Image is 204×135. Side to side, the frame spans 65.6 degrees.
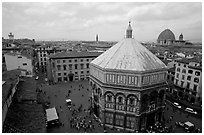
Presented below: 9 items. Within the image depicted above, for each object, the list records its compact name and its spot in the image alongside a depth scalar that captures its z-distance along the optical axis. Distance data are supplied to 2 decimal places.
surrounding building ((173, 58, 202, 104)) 43.84
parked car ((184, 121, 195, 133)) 32.28
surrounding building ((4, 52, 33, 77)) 53.59
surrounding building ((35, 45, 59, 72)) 86.25
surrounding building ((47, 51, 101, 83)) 63.97
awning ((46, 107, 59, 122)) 32.88
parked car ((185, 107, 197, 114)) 39.72
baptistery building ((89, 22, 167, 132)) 29.16
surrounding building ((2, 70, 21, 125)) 23.69
